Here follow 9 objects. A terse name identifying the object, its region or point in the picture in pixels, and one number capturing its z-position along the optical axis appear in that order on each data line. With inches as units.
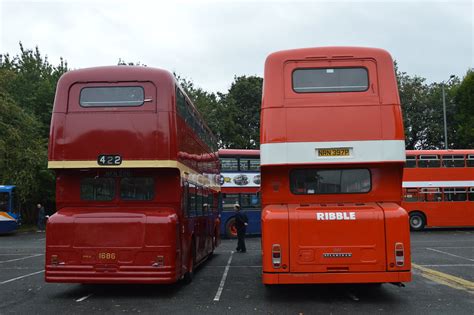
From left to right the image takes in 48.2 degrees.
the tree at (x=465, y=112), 1692.7
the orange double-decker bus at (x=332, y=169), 341.4
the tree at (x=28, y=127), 1119.0
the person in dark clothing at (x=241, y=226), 743.7
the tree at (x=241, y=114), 1824.6
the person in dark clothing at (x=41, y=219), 1398.1
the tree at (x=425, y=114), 1843.0
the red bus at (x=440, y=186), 1106.1
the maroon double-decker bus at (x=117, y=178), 378.9
